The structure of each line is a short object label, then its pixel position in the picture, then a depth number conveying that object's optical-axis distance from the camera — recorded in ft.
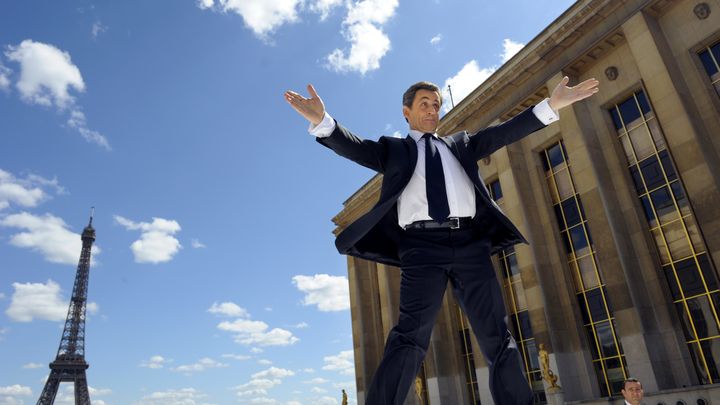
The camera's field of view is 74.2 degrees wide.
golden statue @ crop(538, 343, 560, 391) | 64.23
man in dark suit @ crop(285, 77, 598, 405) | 10.40
